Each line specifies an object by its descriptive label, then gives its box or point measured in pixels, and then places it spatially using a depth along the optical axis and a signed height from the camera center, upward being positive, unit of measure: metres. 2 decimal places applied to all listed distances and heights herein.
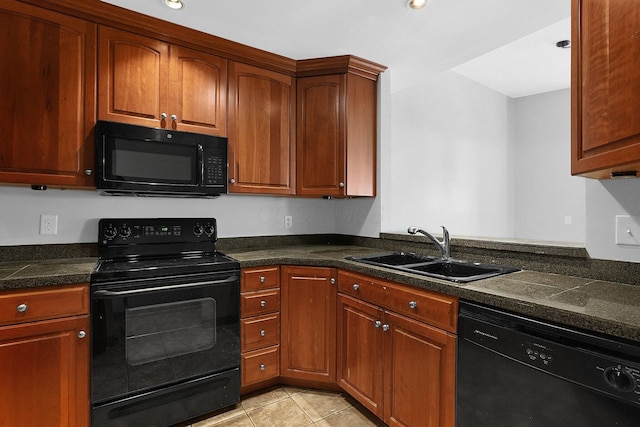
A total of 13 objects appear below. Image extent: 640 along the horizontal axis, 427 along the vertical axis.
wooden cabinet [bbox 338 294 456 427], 1.44 -0.75
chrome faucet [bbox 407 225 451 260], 1.97 -0.17
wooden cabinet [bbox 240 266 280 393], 2.04 -0.70
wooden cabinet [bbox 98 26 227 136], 1.90 +0.77
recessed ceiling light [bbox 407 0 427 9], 1.75 +1.10
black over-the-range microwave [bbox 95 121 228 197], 1.83 +0.29
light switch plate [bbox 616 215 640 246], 1.35 -0.07
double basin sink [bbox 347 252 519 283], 1.64 -0.30
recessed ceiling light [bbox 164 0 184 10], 1.78 +1.11
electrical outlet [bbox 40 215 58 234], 1.97 -0.07
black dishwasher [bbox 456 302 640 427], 0.94 -0.51
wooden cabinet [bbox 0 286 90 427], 1.44 -0.67
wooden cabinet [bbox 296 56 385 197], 2.47 +0.64
